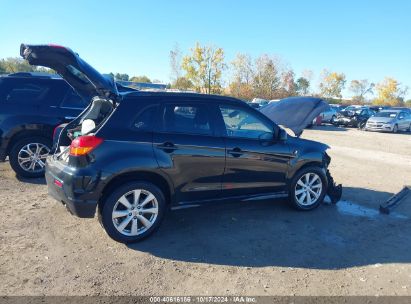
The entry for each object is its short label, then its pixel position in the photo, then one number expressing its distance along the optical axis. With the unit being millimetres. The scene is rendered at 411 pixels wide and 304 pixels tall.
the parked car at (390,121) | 23906
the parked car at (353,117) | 27203
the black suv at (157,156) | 4074
